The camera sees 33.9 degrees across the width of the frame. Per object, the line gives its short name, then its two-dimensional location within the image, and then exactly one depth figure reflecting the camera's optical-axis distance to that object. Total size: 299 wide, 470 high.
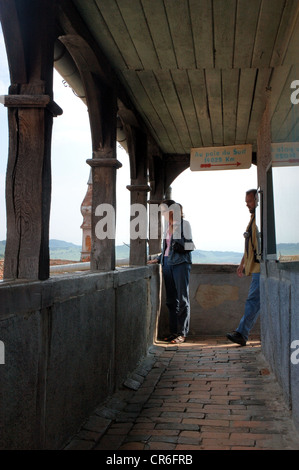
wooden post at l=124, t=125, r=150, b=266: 6.84
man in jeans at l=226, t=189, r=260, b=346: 6.55
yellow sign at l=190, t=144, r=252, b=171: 7.87
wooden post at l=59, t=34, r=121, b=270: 4.79
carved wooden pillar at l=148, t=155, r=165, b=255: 9.16
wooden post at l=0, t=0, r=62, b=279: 2.90
